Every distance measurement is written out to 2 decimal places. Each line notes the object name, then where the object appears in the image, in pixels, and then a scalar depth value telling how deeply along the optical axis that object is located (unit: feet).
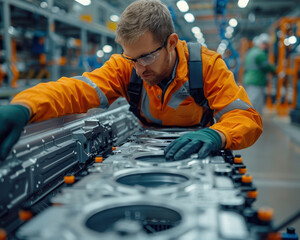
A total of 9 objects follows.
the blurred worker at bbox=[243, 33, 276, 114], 21.30
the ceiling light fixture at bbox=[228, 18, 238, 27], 23.26
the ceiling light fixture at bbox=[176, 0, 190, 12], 20.10
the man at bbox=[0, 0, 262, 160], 4.26
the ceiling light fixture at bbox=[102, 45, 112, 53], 27.62
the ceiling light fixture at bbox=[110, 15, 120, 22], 30.67
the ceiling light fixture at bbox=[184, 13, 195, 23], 24.64
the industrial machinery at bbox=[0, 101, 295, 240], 2.30
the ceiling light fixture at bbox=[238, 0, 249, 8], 18.36
